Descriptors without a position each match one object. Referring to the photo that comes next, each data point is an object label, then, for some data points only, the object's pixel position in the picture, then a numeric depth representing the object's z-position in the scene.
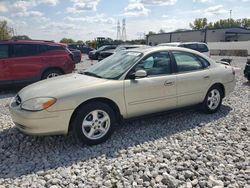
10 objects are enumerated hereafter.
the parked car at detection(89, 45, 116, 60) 18.37
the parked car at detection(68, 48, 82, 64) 12.86
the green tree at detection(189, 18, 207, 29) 66.62
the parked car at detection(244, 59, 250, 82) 6.96
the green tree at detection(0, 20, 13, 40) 38.59
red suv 5.94
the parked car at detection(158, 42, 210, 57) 11.46
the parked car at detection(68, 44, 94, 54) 26.88
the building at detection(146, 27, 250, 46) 36.78
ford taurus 2.77
